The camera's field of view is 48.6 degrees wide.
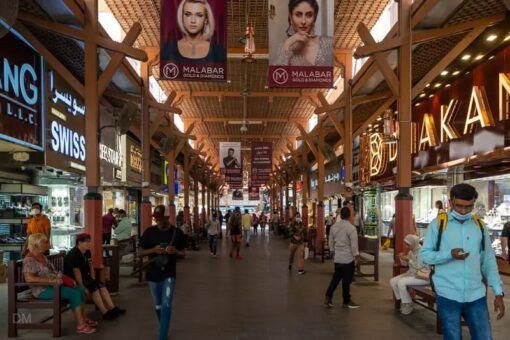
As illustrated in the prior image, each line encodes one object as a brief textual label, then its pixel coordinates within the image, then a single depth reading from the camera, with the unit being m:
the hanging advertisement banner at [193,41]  11.20
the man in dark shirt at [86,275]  7.94
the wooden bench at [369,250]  12.89
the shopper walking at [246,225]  26.56
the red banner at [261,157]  32.81
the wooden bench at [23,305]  7.31
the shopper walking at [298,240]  14.77
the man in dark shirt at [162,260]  6.65
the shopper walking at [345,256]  9.47
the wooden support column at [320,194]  20.67
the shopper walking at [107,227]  18.20
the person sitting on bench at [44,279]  7.46
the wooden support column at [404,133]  10.38
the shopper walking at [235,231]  19.92
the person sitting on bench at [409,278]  8.73
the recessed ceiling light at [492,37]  11.47
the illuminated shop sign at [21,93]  9.81
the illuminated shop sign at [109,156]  17.27
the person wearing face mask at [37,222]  11.81
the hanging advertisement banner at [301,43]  11.09
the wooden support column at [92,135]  10.21
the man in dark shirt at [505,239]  12.45
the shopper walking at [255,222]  44.31
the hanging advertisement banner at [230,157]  33.56
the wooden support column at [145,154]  15.44
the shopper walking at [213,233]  20.86
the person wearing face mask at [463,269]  4.23
